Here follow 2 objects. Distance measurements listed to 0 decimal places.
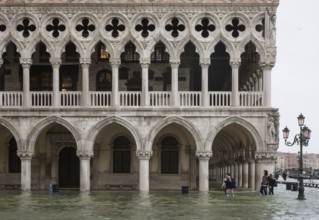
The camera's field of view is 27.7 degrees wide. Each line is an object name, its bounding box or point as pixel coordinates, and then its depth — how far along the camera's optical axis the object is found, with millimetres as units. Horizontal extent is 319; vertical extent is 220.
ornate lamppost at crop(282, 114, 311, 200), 30359
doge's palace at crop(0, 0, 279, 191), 35344
